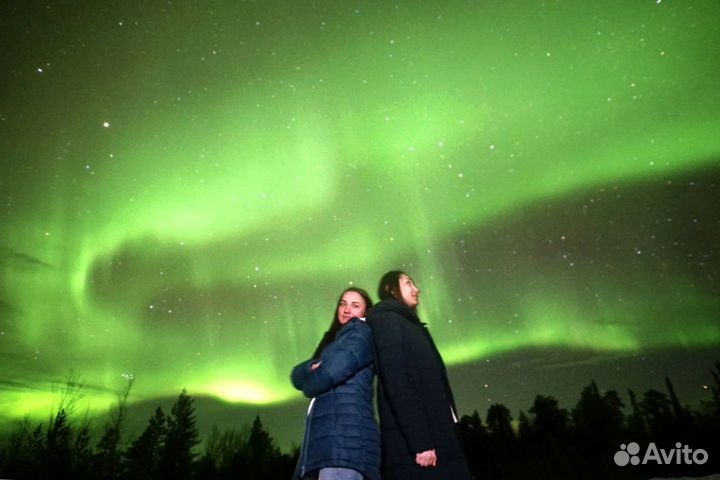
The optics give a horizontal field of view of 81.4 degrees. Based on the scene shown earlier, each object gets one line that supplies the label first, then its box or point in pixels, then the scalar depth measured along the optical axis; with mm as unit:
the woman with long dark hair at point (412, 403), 2496
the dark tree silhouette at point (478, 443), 29250
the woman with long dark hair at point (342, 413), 2545
